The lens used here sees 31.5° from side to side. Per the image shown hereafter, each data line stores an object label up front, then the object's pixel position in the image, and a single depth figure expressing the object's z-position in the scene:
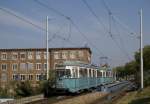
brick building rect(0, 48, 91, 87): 67.84
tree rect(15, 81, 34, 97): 24.06
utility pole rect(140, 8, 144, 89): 25.18
